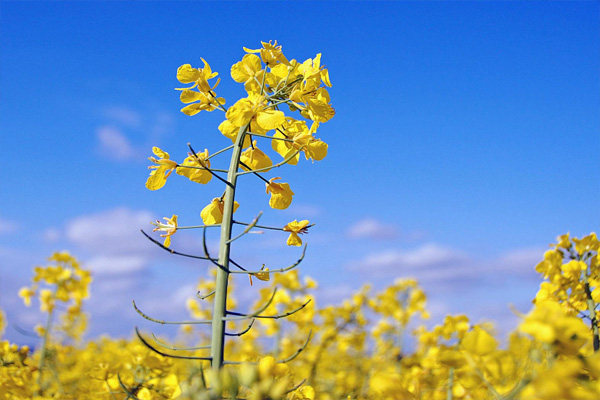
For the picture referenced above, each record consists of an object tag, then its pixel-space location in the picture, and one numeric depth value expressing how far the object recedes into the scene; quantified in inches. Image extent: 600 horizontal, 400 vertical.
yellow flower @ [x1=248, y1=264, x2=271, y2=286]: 12.5
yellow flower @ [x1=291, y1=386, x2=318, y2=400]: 12.5
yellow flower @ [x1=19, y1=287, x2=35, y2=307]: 25.9
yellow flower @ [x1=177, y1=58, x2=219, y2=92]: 12.8
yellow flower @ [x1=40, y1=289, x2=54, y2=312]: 24.9
